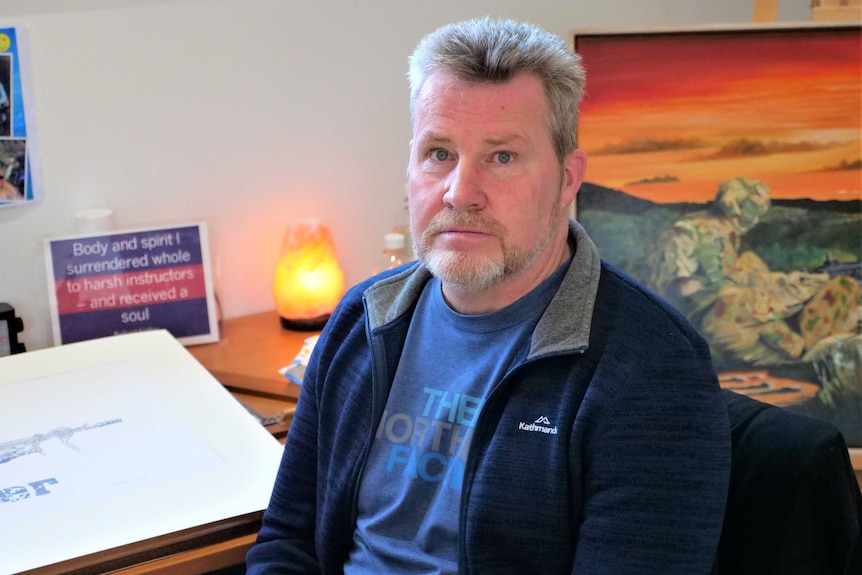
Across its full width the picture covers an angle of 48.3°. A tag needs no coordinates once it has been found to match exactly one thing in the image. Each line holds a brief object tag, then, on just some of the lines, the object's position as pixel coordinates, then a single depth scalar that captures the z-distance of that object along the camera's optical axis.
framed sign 1.78
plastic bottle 1.93
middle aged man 1.02
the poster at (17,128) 1.71
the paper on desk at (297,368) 1.64
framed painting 1.71
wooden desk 1.64
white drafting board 1.15
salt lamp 1.92
